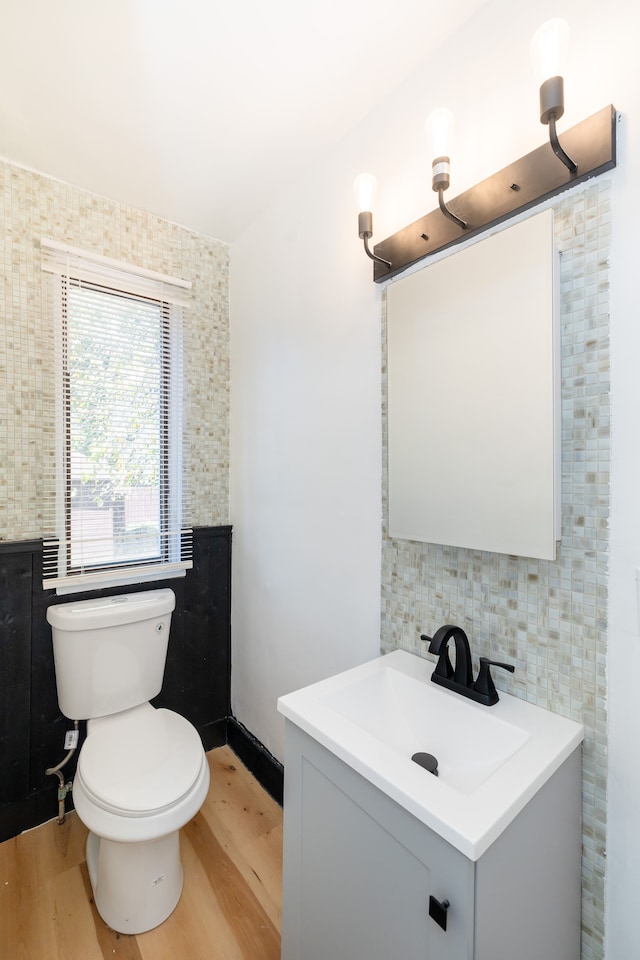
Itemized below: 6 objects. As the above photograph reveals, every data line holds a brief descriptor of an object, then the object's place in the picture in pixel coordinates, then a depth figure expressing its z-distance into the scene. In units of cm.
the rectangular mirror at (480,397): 92
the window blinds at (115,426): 172
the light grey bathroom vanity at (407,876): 69
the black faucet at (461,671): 101
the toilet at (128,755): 126
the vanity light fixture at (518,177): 82
